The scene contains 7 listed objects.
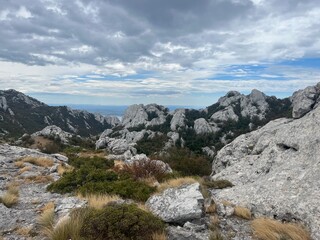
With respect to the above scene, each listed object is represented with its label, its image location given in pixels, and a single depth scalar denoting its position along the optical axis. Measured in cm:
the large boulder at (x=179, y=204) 879
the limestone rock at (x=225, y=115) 14588
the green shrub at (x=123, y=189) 1196
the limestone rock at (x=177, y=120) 14038
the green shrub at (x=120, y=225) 702
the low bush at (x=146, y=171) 1622
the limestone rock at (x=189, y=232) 768
